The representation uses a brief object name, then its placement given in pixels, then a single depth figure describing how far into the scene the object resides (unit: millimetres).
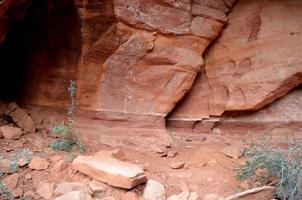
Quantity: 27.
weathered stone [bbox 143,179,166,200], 1828
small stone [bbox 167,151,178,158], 2447
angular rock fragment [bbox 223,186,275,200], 1727
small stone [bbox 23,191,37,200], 1780
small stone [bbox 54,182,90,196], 1813
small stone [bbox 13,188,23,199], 1776
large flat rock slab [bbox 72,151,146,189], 1812
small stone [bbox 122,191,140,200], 1803
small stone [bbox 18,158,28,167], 2008
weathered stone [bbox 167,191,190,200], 1839
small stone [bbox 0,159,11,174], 1935
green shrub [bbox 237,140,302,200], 1727
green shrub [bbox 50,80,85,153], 2250
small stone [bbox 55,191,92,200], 1692
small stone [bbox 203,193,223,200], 1872
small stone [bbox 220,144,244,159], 2345
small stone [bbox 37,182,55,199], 1804
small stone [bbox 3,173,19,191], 1833
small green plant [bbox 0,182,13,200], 1724
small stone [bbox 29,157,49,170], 2017
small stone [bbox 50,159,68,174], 2013
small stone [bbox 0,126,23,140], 2357
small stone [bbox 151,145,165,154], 2458
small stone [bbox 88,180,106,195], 1815
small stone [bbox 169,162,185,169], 2260
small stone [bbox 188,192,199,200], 1865
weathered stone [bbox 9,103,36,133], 2508
